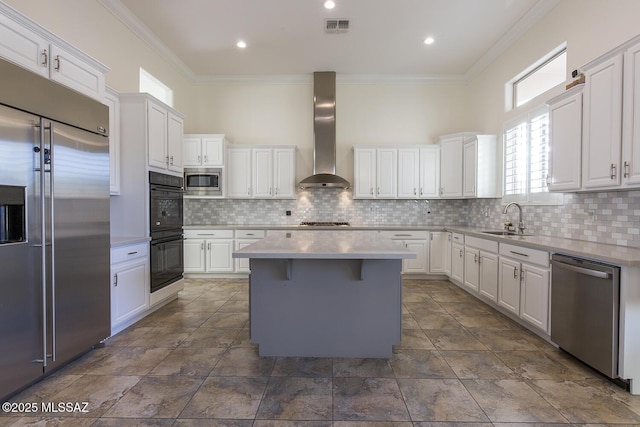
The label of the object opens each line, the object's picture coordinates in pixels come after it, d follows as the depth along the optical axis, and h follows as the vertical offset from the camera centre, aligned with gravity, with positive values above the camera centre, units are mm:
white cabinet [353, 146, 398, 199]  5066 +657
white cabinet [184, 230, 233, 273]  4863 -683
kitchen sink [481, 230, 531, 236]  3736 -307
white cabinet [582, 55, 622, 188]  2170 +670
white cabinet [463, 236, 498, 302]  3416 -723
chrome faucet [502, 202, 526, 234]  3643 -166
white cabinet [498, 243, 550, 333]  2627 -728
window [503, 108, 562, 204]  3389 +643
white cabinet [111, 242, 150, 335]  2742 -756
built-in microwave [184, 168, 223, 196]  4941 +459
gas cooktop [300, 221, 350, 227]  5039 -260
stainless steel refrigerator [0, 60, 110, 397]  1766 -110
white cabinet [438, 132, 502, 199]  4414 +694
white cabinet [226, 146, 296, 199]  5098 +686
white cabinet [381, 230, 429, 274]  4844 -575
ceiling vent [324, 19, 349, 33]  3691 +2377
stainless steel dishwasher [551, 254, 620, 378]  1968 -747
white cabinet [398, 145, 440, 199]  5044 +686
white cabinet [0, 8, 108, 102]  1854 +1122
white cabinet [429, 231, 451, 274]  4855 -706
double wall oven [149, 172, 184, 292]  3328 -236
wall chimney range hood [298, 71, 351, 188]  5168 +1549
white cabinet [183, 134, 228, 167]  4930 +1003
